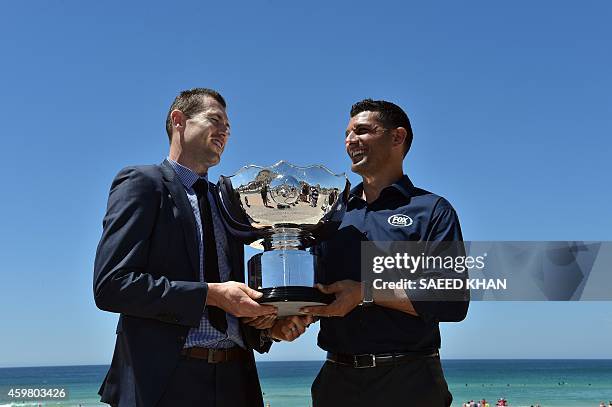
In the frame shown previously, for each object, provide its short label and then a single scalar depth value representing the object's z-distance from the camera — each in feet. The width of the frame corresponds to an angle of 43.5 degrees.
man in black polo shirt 12.23
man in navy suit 9.95
